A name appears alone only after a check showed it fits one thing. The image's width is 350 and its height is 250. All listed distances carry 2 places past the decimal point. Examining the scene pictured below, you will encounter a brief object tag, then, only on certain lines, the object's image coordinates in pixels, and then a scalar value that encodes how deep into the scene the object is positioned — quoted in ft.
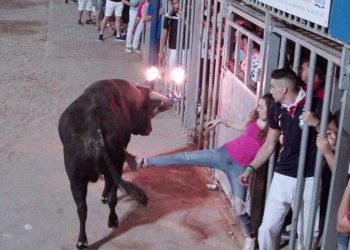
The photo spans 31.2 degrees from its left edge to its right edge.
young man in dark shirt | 15.70
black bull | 18.65
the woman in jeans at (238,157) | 18.49
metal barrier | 14.42
